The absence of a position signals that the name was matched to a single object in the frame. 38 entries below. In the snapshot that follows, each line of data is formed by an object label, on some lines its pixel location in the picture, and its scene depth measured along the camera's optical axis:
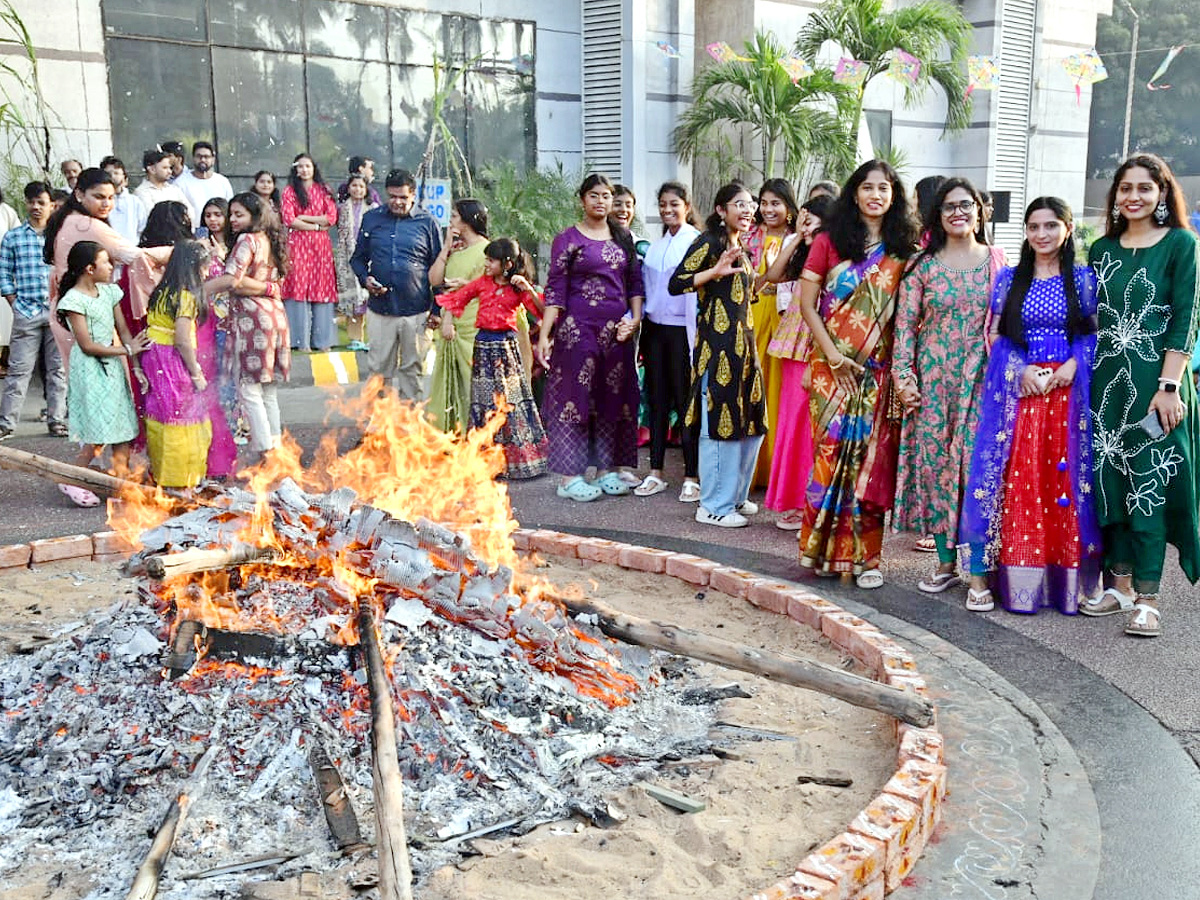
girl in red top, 8.35
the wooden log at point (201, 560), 3.83
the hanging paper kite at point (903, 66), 15.75
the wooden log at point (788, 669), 4.00
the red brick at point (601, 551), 6.38
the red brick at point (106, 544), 6.48
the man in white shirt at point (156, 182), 11.13
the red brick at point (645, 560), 6.20
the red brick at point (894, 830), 3.26
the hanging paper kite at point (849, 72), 15.47
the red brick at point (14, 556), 6.20
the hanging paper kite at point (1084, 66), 19.81
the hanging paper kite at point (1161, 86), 37.50
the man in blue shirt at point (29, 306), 9.59
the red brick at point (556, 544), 6.52
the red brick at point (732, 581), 5.80
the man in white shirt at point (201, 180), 11.69
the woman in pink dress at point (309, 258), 12.27
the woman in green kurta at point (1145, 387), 5.35
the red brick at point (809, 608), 5.36
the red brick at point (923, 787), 3.49
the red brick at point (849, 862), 3.09
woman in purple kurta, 7.85
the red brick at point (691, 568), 6.02
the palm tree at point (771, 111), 15.07
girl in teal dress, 7.45
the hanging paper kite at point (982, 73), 17.97
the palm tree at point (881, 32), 15.59
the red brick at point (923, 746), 3.79
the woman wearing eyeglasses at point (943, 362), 5.82
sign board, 12.12
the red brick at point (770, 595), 5.59
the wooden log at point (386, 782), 2.88
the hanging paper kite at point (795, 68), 14.97
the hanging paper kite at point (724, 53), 15.47
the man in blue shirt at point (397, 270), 9.09
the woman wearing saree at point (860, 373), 6.06
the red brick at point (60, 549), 6.31
